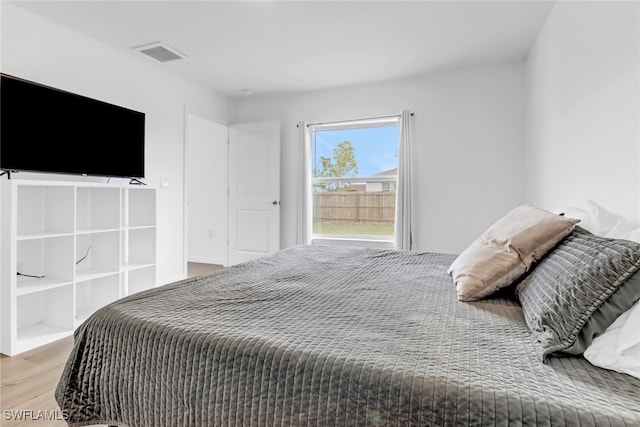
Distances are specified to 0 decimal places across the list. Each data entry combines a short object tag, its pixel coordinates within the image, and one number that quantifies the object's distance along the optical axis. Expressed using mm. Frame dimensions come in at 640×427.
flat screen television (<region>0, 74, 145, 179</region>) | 2443
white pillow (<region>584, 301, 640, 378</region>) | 764
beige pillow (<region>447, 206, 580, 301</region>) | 1270
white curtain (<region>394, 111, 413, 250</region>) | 4020
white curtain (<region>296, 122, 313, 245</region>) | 4543
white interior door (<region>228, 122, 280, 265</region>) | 4672
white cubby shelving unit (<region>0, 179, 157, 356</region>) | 2369
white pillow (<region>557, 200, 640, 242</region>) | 1116
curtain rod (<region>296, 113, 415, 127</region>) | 4146
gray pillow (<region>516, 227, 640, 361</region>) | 836
